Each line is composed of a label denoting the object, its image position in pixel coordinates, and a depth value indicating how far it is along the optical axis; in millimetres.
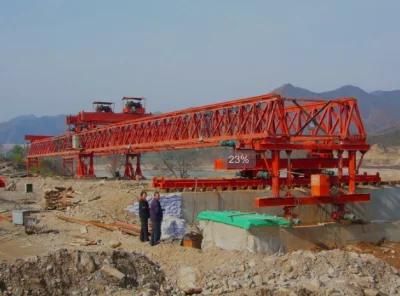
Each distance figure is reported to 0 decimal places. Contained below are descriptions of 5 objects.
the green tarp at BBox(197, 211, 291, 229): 14302
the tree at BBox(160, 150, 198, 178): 51256
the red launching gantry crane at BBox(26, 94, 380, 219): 19234
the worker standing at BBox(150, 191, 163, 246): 14219
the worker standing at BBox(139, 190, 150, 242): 14719
